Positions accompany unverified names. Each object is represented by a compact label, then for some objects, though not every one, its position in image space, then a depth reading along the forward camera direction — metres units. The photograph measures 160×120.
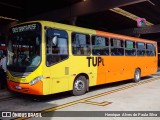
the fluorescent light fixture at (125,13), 21.52
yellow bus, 9.11
